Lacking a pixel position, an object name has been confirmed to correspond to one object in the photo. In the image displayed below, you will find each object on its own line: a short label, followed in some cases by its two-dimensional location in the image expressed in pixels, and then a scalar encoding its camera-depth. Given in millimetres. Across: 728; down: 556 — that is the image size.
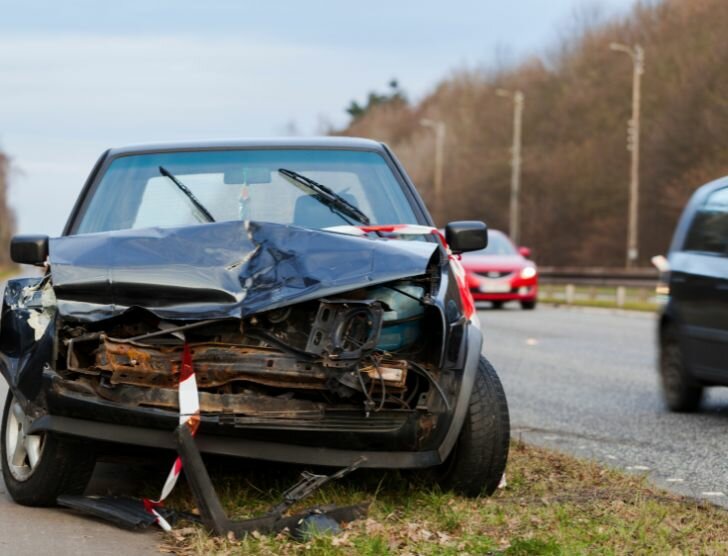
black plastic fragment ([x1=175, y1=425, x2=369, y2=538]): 5531
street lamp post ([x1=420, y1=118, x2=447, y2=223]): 78188
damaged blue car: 5734
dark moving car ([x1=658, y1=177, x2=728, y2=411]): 10281
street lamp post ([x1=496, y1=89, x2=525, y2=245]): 60162
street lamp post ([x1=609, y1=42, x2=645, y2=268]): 46781
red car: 28953
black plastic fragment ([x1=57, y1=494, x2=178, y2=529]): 5820
